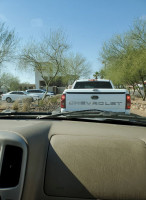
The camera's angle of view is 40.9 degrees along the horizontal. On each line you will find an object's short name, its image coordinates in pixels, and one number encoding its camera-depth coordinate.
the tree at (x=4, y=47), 18.98
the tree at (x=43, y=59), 22.34
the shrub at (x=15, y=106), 13.57
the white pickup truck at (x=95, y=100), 6.39
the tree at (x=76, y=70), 41.31
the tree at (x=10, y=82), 75.75
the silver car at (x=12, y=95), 26.75
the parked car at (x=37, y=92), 30.51
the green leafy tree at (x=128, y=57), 18.05
